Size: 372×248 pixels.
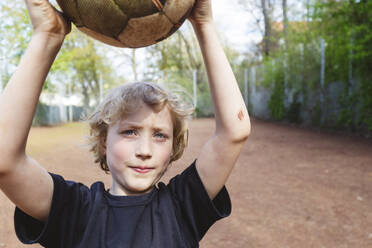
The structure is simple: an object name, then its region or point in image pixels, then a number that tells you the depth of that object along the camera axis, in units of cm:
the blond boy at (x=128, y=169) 118
